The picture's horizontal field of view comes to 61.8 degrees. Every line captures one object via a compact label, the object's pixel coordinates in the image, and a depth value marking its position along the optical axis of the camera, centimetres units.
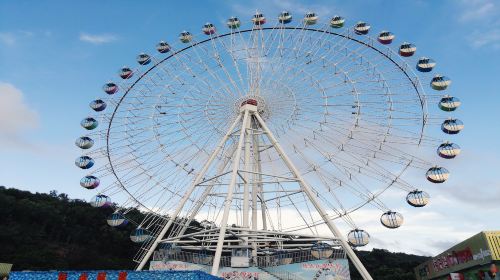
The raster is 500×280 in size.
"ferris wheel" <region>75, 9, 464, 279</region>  2477
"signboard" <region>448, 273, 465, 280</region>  2077
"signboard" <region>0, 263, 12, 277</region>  4205
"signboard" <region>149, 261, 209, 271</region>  3258
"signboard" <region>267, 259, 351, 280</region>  2998
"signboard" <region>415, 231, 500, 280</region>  2156
